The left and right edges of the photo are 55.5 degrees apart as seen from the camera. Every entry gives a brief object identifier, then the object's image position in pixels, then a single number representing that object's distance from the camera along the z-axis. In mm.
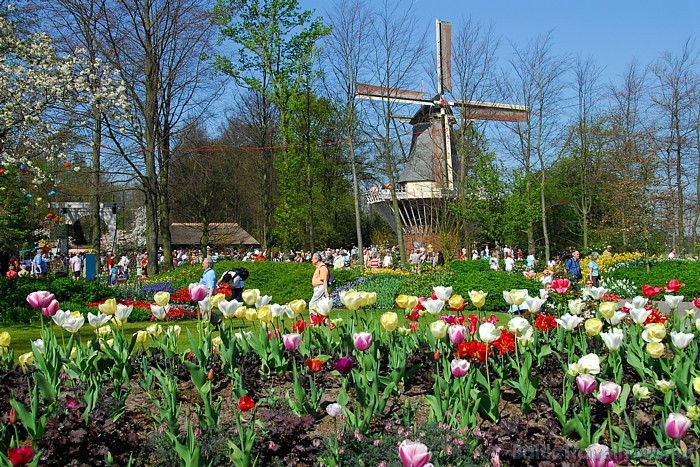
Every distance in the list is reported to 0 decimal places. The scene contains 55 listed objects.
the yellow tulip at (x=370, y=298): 5012
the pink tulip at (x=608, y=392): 3209
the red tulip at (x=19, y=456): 2688
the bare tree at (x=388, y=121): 26953
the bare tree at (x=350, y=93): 27016
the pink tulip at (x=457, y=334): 4121
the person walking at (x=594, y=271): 17903
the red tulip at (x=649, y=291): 5836
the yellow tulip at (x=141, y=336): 5117
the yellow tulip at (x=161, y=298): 5035
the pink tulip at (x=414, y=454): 2408
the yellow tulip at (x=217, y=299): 5223
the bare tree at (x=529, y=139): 28734
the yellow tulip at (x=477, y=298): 4887
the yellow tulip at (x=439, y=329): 4352
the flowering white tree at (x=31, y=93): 12070
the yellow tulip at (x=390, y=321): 4520
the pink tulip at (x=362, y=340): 4133
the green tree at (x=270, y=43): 27859
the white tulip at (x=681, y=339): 4180
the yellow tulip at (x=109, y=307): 4819
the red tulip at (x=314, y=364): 4113
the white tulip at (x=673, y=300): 5325
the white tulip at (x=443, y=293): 4949
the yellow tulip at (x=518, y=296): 4891
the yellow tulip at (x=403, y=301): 4993
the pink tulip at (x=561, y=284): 5898
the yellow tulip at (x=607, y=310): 4910
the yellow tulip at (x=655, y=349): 4070
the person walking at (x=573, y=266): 16766
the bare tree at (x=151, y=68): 23422
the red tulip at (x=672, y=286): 5824
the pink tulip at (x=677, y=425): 2848
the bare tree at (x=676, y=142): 27516
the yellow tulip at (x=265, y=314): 4906
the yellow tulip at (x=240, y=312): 5156
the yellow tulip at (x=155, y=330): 5109
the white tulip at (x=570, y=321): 4781
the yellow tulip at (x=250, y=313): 5121
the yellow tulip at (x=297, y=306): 5094
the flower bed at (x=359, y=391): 3607
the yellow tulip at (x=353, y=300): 4736
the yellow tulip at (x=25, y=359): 4594
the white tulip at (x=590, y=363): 3719
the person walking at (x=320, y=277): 10594
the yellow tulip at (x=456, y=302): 4715
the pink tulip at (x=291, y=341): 4336
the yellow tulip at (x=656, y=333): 4117
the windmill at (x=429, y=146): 28844
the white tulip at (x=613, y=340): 3980
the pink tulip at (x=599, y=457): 2600
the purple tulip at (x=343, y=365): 3800
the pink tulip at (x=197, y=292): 4984
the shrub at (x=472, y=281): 15211
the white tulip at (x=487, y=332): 4188
